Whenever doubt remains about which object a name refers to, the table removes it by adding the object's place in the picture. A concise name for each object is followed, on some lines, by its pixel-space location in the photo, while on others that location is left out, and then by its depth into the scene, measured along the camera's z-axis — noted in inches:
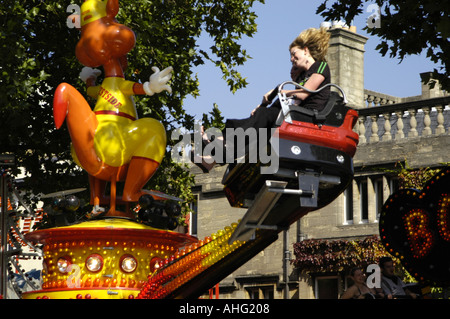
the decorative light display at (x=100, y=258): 408.2
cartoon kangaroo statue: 426.0
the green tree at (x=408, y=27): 432.0
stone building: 977.5
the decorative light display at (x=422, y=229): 328.8
